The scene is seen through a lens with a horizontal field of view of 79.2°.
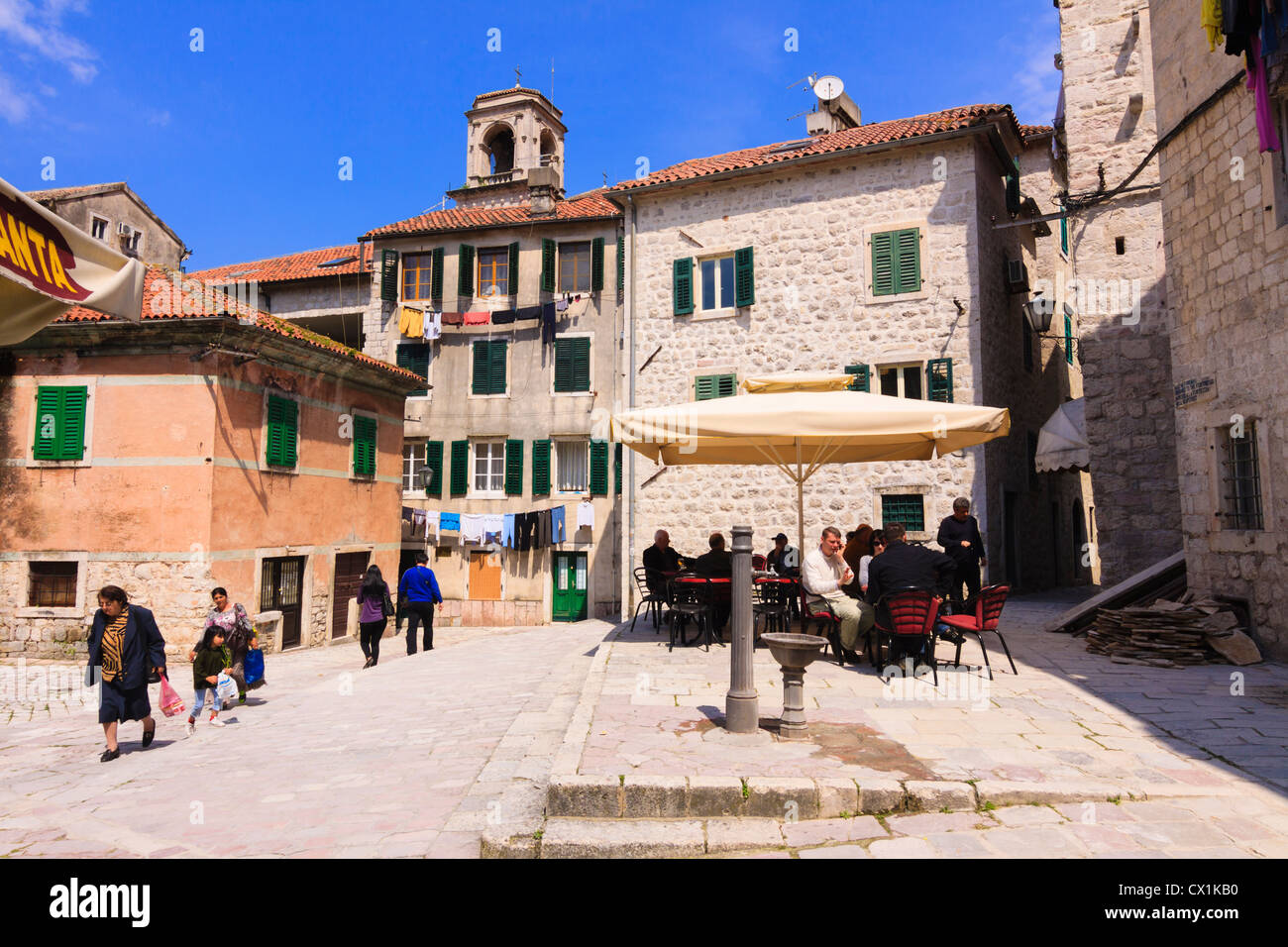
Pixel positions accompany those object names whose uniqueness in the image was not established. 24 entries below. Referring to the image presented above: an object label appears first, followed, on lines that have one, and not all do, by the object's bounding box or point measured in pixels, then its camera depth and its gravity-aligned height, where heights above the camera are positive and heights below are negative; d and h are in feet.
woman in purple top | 42.27 -4.70
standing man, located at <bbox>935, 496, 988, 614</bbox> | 33.86 -0.83
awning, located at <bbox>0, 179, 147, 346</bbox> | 9.48 +3.38
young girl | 27.96 -4.96
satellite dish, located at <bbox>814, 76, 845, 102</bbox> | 70.28 +39.32
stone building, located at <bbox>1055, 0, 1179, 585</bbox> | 43.21 +14.42
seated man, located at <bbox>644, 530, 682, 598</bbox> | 36.27 -1.54
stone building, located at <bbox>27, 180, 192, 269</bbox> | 72.18 +30.52
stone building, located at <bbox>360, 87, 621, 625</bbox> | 73.26 +13.58
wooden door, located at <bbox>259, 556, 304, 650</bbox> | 52.80 -4.40
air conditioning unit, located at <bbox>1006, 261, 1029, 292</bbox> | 56.44 +17.89
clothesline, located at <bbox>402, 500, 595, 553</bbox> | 72.13 -0.16
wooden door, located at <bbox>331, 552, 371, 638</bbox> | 60.03 -4.57
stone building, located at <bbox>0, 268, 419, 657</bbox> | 47.26 +3.73
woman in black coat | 24.34 -4.15
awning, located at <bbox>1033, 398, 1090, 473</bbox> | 47.60 +5.12
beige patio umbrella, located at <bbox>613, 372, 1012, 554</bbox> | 24.07 +3.19
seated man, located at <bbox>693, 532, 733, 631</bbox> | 30.09 -1.71
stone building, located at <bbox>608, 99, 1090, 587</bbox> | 52.65 +16.06
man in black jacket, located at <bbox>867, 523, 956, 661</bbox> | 23.40 -1.41
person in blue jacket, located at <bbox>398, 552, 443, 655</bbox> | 44.86 -3.83
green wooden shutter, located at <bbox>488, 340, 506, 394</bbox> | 75.46 +15.41
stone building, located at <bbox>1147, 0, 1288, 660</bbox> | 27.14 +7.80
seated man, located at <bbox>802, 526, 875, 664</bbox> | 26.35 -2.11
